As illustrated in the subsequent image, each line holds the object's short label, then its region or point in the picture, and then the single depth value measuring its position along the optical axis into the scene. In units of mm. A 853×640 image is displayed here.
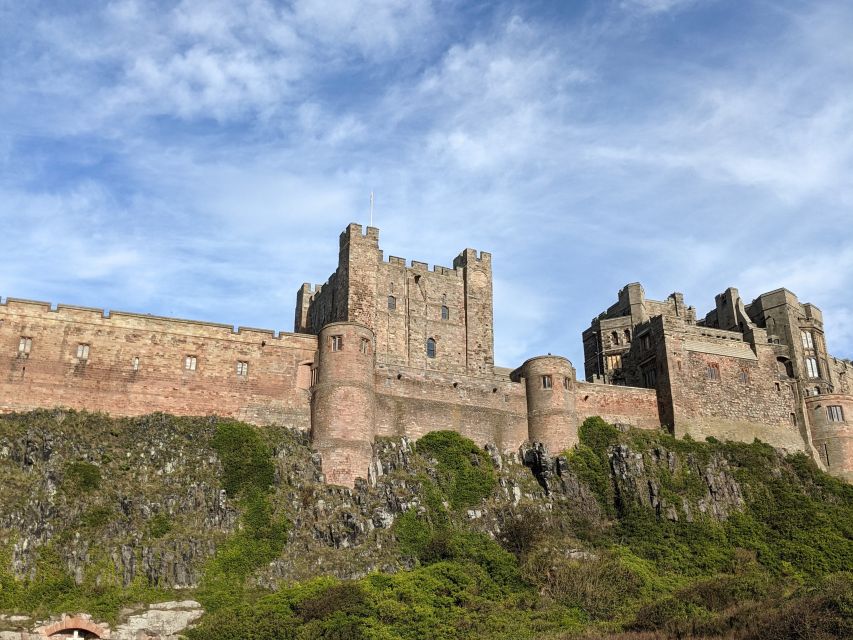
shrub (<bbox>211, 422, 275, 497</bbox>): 45688
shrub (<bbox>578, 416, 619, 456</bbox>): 55625
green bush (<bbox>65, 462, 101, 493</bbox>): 42812
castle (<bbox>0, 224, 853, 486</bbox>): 48469
